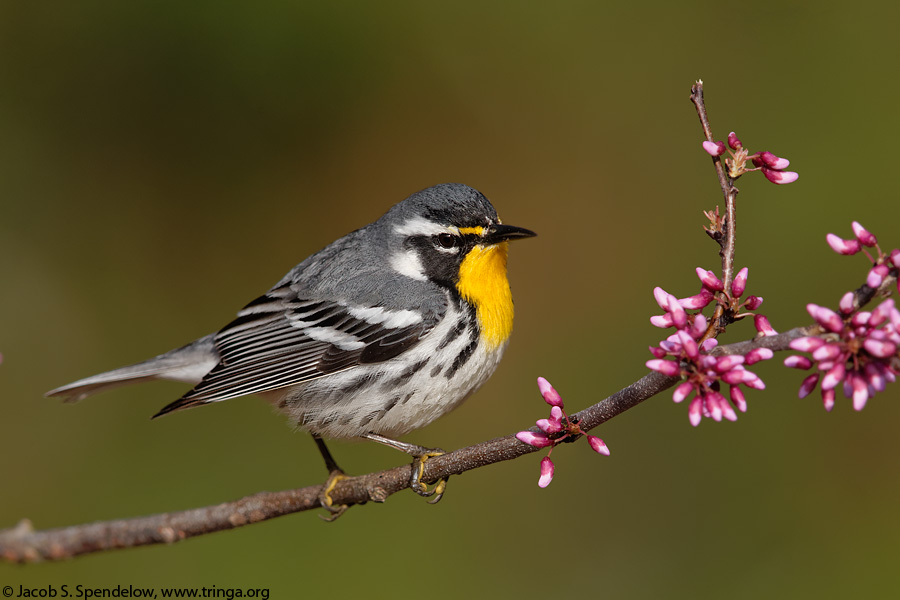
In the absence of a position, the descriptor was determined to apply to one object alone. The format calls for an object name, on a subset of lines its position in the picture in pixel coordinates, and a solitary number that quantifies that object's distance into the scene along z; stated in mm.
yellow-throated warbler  7656
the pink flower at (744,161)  4816
